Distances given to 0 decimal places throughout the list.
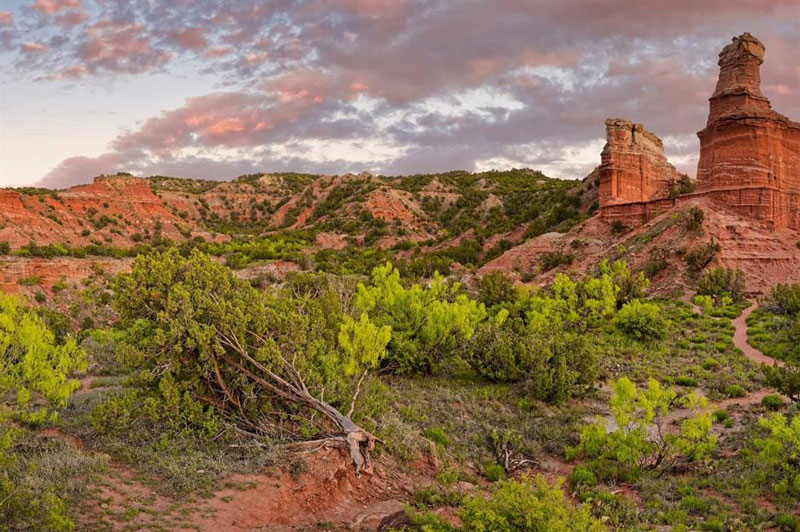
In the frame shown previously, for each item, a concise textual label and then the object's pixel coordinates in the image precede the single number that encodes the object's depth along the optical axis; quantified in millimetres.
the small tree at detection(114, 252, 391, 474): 11945
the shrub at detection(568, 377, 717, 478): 13078
